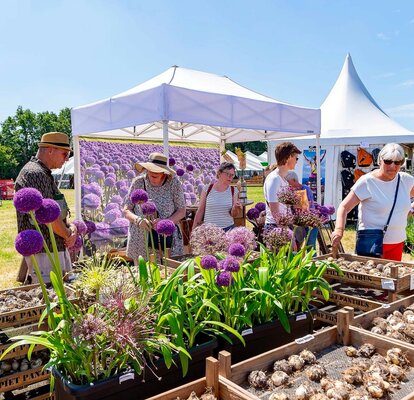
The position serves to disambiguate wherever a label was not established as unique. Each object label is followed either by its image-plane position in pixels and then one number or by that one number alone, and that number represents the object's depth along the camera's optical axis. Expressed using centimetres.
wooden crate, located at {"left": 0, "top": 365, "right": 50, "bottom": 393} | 171
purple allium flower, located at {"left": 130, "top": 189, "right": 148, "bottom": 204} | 188
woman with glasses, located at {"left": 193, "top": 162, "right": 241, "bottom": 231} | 363
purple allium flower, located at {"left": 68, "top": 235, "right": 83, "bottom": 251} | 212
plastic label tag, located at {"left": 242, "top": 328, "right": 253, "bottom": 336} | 172
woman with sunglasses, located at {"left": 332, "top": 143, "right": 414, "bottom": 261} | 280
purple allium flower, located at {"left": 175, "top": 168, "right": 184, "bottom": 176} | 628
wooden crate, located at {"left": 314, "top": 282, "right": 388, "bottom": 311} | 220
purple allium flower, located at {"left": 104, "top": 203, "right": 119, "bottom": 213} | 564
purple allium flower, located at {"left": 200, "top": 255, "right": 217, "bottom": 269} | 153
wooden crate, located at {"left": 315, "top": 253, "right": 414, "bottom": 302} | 223
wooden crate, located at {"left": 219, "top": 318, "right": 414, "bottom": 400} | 134
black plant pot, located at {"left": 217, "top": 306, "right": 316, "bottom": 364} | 171
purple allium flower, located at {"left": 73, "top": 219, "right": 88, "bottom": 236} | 222
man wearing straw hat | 242
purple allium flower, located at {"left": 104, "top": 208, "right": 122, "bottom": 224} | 557
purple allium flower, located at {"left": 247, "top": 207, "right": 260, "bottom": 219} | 285
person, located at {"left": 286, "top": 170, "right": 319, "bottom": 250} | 333
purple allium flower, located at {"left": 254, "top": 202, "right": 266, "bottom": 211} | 333
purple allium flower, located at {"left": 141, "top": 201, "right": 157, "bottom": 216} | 184
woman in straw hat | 307
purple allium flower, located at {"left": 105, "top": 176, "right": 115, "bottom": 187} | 577
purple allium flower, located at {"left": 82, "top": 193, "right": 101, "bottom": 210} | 560
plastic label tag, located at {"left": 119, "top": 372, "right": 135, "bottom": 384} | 130
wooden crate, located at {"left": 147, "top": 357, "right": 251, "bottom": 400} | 122
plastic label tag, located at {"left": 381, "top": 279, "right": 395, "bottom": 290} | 222
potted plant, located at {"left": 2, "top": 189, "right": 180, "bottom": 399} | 121
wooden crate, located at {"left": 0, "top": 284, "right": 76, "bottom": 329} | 178
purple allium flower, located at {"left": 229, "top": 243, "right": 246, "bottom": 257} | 166
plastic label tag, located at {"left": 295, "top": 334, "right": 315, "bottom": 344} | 157
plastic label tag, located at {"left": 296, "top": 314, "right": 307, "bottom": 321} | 192
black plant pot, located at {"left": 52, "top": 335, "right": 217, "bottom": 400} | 125
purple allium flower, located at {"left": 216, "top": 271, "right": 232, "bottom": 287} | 154
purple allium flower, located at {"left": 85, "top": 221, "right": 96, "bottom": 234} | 227
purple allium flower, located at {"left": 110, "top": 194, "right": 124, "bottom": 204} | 575
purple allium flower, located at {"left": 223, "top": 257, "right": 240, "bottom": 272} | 156
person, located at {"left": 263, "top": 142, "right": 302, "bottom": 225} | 307
